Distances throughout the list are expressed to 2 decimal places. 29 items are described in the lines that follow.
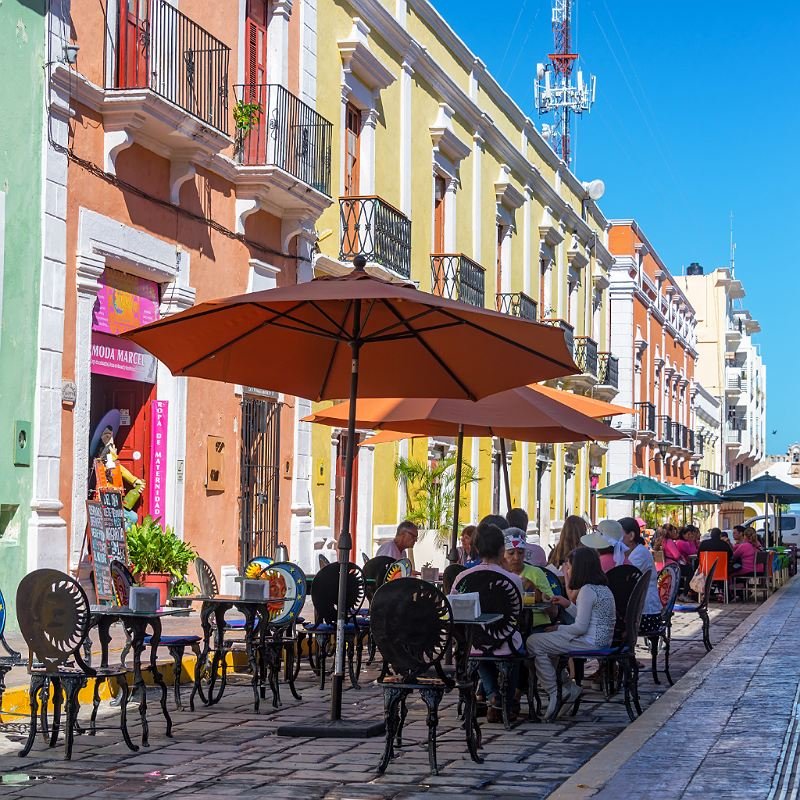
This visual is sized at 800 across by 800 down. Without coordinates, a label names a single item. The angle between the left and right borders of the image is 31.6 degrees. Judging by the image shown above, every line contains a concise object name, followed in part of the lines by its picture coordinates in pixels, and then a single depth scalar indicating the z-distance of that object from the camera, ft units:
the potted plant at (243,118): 53.93
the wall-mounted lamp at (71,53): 41.73
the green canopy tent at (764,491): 90.07
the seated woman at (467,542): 45.84
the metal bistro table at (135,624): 26.99
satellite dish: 129.39
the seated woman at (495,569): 29.78
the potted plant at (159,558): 45.32
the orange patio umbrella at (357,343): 27.58
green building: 39.99
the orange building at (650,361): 153.28
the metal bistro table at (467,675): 25.71
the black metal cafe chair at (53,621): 25.38
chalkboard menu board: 42.32
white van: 160.15
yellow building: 66.54
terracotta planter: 44.98
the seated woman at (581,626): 31.30
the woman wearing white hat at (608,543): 38.32
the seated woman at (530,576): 32.94
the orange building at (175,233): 42.96
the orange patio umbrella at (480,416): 40.91
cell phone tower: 147.43
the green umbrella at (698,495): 97.86
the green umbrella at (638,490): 87.56
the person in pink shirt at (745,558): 79.05
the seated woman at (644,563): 38.42
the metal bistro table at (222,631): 32.01
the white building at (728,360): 263.70
